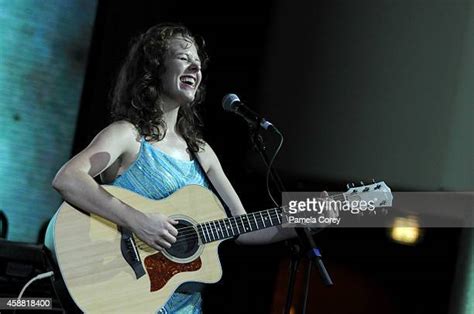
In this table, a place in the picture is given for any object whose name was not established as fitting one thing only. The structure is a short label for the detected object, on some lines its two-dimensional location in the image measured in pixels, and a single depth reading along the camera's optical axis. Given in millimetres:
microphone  5805
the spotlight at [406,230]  8047
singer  5543
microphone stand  5328
